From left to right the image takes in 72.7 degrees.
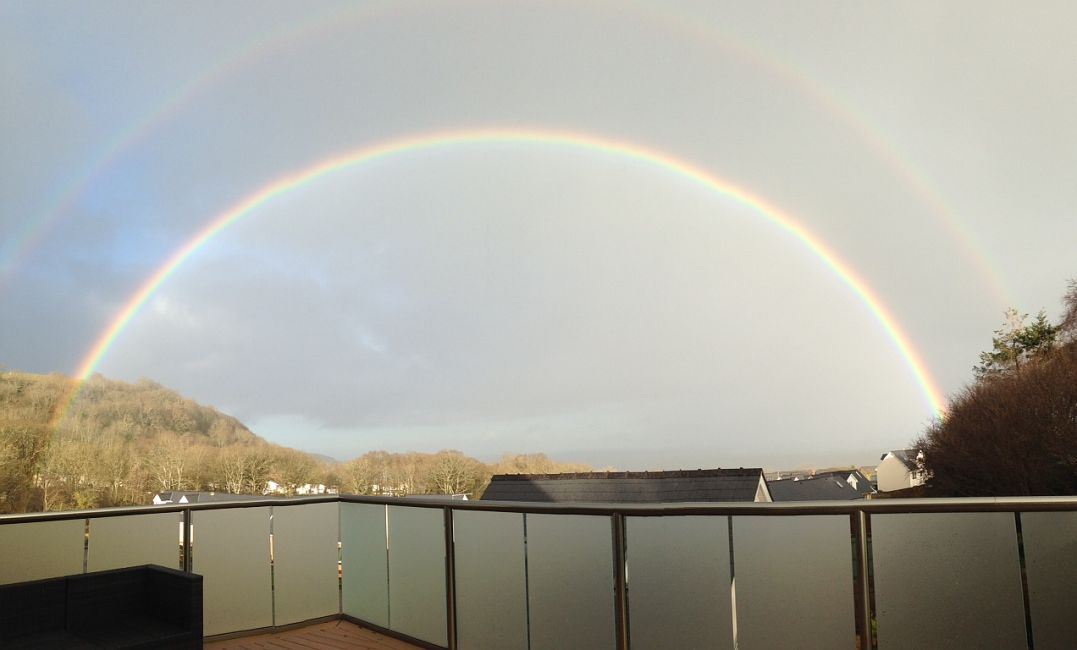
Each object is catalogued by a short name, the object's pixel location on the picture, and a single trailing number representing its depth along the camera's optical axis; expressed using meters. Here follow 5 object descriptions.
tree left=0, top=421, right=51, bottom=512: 29.50
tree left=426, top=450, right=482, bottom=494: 32.41
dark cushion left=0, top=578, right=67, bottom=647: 3.24
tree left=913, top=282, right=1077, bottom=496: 17.00
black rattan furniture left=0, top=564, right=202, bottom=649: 3.20
